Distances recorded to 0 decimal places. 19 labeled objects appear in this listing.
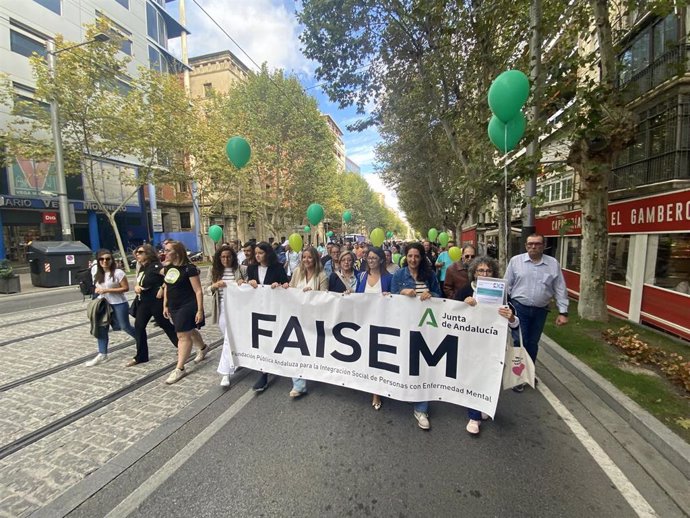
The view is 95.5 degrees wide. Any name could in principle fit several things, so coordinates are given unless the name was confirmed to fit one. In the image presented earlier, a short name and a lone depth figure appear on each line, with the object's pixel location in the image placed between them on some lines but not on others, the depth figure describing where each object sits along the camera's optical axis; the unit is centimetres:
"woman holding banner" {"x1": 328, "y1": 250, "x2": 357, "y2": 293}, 451
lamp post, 1227
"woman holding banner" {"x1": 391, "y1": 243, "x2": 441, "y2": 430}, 334
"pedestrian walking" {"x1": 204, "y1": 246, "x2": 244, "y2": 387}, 404
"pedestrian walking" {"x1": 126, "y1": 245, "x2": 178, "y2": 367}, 434
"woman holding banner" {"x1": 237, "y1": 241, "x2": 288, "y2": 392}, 404
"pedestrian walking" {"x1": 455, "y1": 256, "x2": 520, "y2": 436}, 285
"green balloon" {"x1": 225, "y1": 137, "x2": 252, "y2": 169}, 779
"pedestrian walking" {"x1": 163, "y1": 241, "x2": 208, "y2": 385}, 397
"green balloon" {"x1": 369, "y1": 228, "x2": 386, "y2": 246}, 826
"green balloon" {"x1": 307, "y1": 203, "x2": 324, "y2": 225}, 1254
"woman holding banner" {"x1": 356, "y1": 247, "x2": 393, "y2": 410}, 348
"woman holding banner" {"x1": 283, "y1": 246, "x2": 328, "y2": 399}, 366
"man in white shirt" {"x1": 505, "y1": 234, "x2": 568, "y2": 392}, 371
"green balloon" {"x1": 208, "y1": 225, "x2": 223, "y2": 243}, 1228
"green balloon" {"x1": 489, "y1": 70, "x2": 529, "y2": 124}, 446
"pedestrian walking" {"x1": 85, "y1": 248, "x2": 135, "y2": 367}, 452
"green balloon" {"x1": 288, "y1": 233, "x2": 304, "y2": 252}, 817
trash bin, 1308
